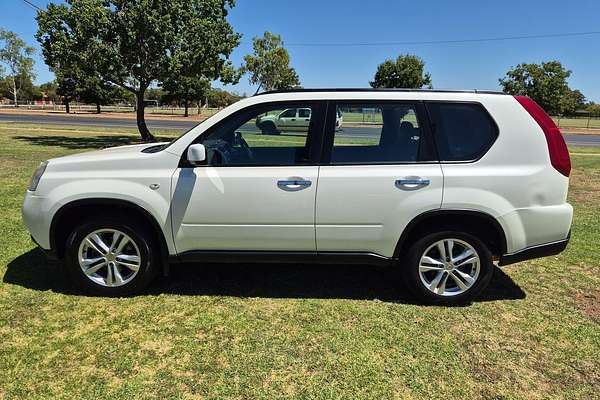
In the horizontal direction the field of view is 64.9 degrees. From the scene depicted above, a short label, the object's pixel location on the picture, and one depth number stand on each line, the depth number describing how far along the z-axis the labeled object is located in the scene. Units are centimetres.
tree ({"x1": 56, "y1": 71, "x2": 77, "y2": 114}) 5189
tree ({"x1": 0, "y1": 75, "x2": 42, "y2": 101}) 8169
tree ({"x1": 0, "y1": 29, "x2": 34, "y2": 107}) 7481
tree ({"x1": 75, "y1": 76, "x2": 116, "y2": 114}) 5181
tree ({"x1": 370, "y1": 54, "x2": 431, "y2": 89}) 5591
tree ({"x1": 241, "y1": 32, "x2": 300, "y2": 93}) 4684
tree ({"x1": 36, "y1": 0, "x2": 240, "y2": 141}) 1655
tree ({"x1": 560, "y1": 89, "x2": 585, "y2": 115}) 5086
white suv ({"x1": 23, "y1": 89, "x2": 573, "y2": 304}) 378
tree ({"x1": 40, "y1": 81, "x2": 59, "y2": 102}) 9276
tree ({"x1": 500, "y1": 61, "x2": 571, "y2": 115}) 4928
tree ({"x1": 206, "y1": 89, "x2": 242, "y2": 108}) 7631
